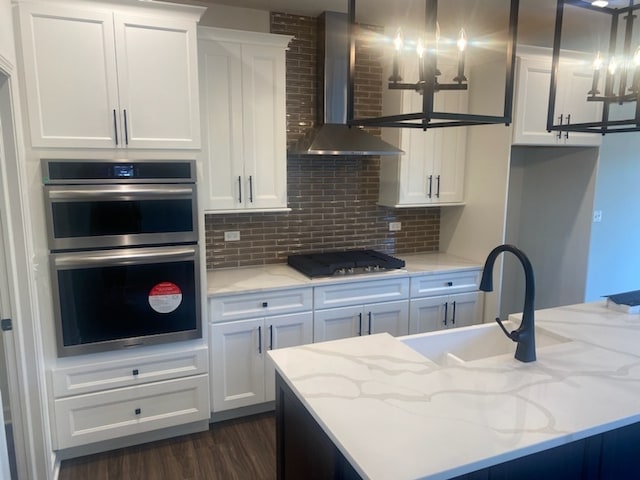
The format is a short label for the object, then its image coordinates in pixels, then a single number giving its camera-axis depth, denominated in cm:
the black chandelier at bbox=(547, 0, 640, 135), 163
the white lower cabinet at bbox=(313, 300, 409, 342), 318
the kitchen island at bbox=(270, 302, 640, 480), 124
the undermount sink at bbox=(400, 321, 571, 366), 204
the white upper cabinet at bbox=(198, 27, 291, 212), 297
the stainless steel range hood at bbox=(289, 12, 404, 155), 321
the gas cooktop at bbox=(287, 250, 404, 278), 319
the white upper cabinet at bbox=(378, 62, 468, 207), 359
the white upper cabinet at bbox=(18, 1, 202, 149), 227
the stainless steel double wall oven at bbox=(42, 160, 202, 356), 237
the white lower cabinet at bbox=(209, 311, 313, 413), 292
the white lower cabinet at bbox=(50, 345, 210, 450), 252
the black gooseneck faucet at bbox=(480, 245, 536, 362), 175
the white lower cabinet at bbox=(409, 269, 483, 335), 348
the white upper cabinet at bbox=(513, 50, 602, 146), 341
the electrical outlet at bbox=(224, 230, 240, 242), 341
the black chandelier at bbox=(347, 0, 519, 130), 118
